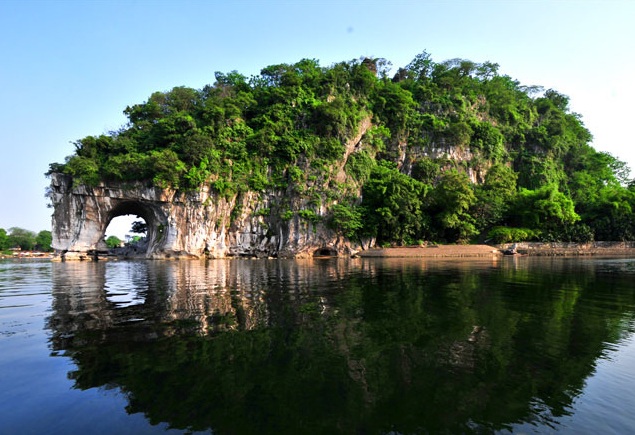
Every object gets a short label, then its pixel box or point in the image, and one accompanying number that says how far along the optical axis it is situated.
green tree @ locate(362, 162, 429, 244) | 43.62
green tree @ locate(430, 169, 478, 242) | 44.50
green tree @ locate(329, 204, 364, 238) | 42.44
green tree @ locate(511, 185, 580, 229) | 45.12
